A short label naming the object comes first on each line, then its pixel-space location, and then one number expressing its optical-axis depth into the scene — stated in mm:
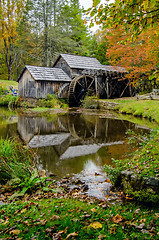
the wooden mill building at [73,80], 22438
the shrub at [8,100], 24002
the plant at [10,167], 4703
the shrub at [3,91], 28219
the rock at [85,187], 4468
